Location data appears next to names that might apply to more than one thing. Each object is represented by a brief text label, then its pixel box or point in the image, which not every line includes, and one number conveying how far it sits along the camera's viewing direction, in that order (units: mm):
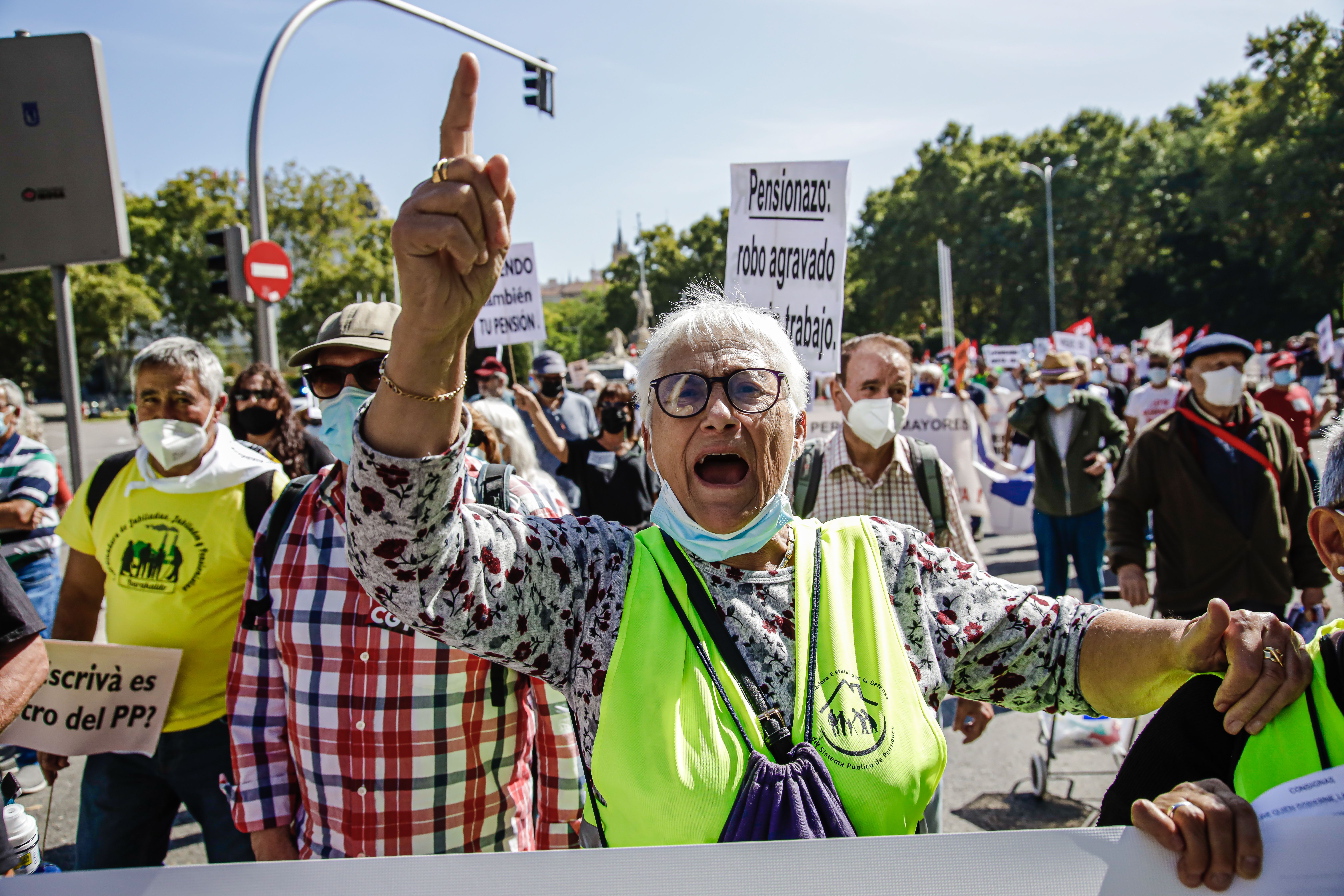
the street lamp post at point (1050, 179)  43594
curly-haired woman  4719
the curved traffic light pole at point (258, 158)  8547
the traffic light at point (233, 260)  9000
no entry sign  8922
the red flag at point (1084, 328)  15711
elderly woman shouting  1225
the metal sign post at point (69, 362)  4262
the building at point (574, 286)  148988
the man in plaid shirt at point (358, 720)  2057
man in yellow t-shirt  2729
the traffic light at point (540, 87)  12320
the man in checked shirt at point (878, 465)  3697
